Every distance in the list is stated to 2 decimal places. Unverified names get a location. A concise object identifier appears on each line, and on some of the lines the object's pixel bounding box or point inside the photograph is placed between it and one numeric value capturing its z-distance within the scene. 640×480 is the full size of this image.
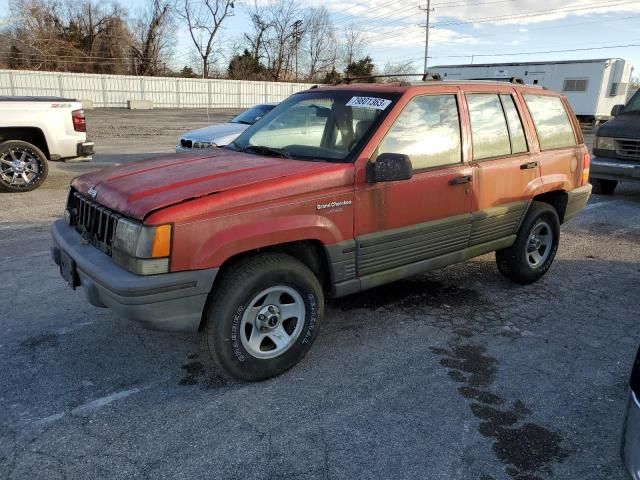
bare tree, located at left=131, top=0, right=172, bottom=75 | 49.47
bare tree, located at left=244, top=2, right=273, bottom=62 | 55.41
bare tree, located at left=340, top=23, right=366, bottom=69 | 60.56
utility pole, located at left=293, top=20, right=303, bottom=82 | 56.94
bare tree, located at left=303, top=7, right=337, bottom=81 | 58.84
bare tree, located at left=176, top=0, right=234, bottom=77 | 53.44
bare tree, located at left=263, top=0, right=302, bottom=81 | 56.28
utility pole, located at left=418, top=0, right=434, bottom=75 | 51.03
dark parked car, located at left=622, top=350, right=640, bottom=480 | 1.94
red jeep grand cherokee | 2.89
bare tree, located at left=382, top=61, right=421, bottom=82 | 54.58
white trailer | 24.33
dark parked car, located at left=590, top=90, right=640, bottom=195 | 8.81
